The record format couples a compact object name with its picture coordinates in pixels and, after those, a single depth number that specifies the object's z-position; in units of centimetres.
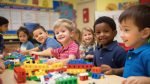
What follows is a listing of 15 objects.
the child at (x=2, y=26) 312
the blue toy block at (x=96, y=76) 97
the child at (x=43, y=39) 233
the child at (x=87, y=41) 267
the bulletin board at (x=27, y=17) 438
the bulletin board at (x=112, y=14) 427
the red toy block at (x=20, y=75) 95
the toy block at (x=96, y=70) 103
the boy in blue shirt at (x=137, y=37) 90
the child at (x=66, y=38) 173
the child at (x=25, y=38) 313
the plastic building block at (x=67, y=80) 73
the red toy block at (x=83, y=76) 92
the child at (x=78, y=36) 307
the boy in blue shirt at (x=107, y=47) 144
